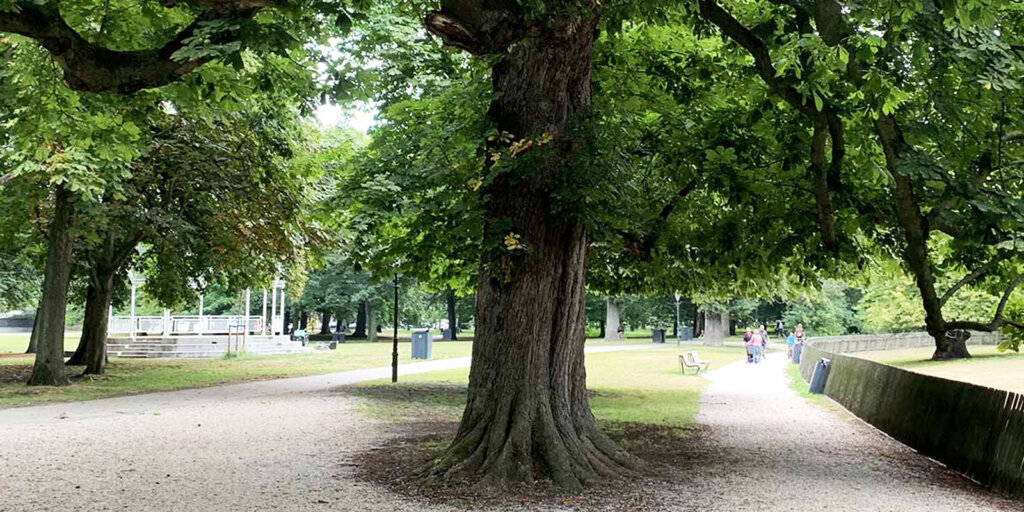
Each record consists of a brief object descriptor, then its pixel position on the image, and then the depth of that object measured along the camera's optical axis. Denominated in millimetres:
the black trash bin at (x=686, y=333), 60406
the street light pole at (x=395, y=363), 22219
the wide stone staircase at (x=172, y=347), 34125
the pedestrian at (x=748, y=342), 34372
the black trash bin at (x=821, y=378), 21438
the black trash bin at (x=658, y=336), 58669
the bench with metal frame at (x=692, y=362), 28234
